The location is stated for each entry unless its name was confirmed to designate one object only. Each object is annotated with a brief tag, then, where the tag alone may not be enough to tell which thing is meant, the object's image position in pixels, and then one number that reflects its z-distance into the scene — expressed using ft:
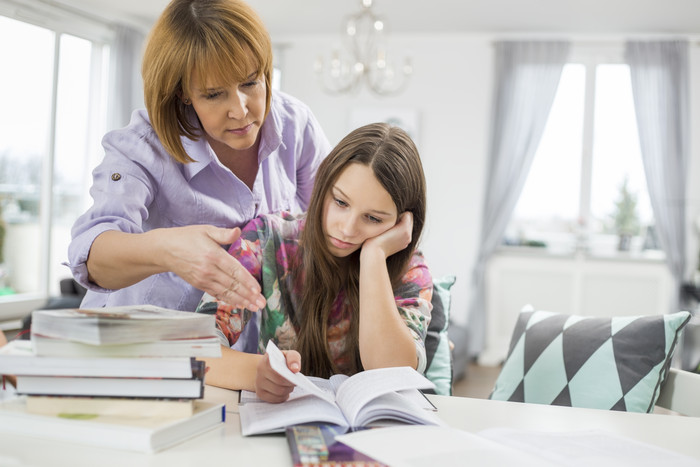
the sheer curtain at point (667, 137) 18.40
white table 2.64
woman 3.43
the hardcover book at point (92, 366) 2.81
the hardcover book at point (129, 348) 2.79
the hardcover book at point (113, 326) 2.70
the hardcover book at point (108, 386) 2.86
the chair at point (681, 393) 4.67
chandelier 13.89
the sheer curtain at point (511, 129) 19.08
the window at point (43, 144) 16.76
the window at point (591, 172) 19.31
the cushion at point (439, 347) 5.79
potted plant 19.24
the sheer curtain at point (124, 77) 18.80
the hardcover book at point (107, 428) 2.71
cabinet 18.79
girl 4.50
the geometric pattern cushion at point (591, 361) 5.11
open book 3.08
